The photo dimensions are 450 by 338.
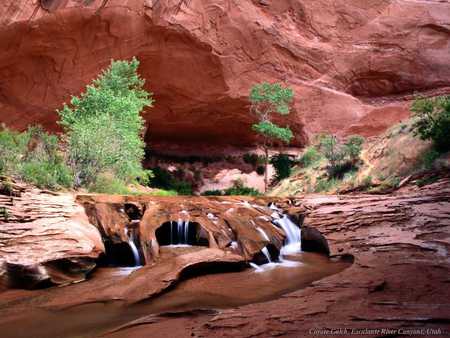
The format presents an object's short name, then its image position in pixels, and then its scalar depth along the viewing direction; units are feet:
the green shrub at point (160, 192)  56.70
